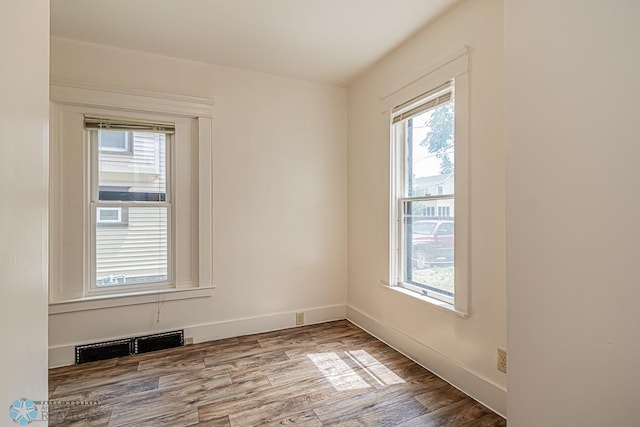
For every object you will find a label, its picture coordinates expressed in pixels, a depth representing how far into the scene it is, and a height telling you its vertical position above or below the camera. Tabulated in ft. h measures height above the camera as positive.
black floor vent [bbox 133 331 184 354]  8.39 -3.78
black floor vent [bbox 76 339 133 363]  7.84 -3.78
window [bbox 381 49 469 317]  6.53 +0.69
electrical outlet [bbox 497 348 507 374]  5.68 -2.87
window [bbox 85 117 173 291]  8.35 +0.19
